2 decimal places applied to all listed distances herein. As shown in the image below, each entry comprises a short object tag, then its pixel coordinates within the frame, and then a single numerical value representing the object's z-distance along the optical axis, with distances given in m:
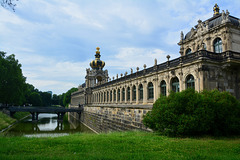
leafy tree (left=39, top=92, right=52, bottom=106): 114.94
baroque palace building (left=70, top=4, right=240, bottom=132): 17.24
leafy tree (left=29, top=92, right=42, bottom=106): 82.56
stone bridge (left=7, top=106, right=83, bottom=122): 42.71
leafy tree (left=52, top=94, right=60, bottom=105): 129.04
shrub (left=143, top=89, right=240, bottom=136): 10.61
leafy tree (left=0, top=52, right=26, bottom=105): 40.37
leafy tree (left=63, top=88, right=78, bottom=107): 112.61
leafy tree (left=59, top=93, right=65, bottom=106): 132.88
